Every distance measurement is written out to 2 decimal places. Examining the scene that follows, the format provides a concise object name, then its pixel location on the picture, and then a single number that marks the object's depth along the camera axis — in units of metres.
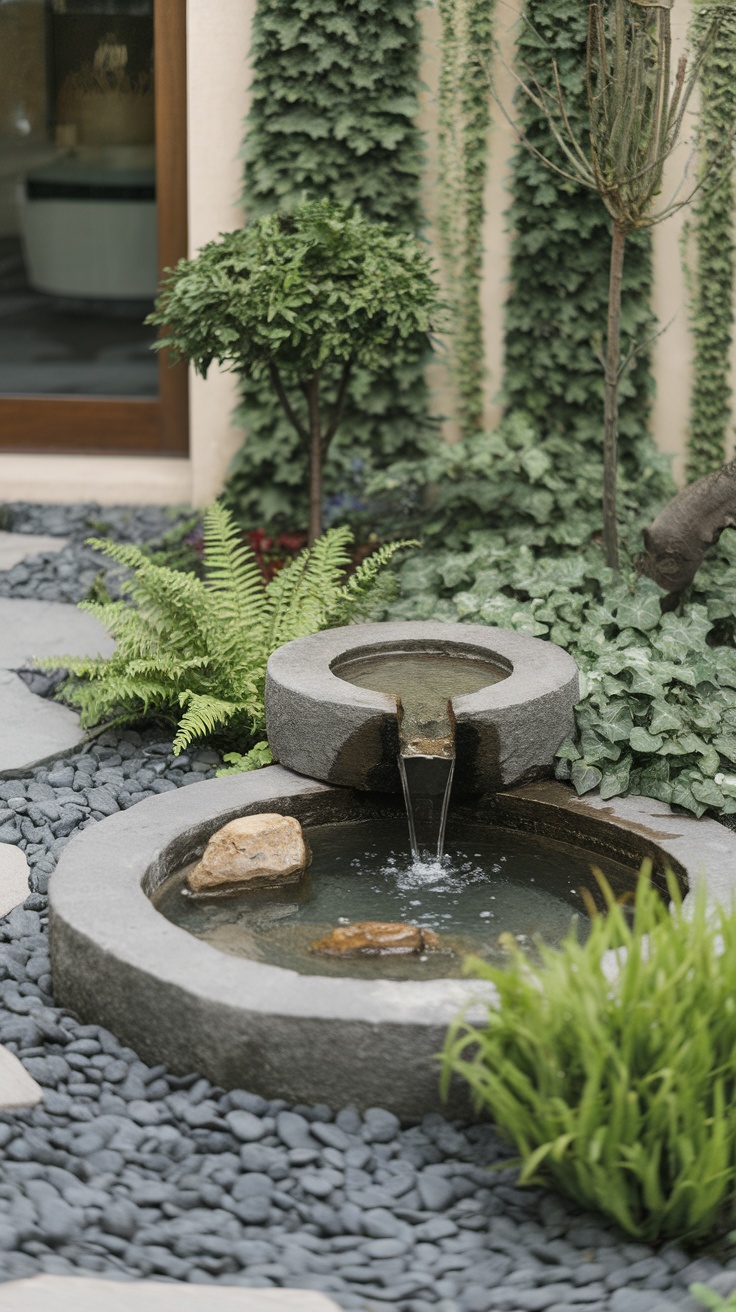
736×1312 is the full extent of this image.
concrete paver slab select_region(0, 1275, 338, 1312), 2.12
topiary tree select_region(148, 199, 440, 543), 5.13
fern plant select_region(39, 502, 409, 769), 4.29
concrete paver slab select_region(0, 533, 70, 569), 6.32
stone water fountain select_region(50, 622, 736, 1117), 2.65
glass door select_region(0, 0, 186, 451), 6.90
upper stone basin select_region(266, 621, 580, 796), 3.68
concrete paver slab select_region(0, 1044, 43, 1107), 2.69
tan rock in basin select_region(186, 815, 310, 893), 3.41
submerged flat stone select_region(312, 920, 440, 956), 3.15
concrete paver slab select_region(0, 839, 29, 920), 3.48
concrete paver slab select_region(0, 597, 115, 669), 5.14
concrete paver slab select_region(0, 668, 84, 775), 4.30
